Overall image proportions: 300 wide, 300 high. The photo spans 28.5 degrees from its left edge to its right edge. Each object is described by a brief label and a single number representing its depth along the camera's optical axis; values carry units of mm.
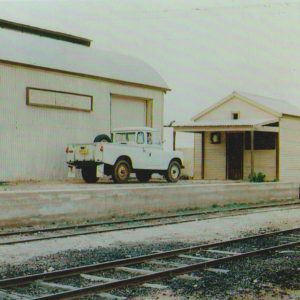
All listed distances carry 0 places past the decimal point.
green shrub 29156
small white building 31859
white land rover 22422
